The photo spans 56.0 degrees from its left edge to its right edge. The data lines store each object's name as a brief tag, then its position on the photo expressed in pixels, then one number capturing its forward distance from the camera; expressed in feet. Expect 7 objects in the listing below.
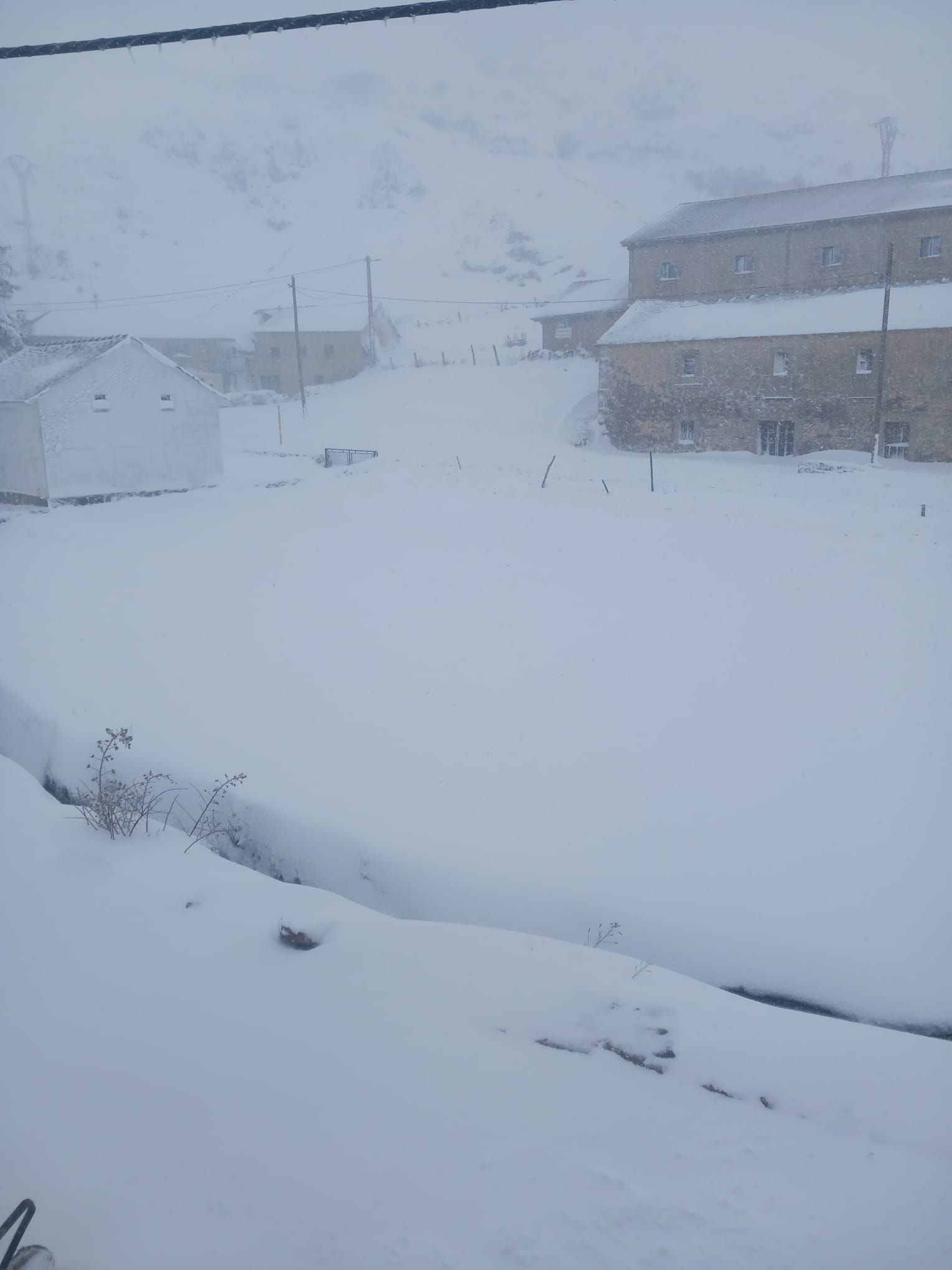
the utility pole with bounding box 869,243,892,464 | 84.02
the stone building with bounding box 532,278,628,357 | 135.23
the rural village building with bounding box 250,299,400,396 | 141.28
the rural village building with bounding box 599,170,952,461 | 90.17
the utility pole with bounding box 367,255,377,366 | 140.05
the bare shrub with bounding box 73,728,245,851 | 25.31
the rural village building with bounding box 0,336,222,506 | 76.23
